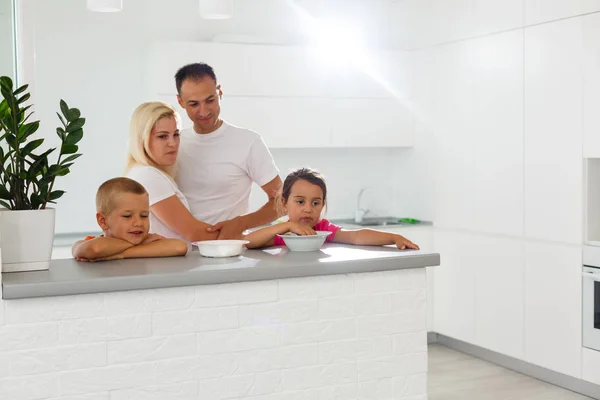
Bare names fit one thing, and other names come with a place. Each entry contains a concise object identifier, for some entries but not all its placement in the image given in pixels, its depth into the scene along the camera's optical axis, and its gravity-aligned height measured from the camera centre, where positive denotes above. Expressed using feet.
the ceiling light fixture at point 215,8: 10.42 +2.33
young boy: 8.45 -0.36
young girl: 9.34 -0.40
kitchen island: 7.14 -1.36
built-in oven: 14.20 -2.04
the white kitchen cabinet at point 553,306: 14.65 -2.32
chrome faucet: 19.18 -0.69
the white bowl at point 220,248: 8.50 -0.65
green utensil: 18.79 -0.85
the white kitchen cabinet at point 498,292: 15.93 -2.21
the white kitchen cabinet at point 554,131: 14.48 +0.97
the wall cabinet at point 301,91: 16.85 +2.10
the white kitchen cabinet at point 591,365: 14.23 -3.26
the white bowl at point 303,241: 9.00 -0.62
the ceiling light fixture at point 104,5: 9.95 +2.28
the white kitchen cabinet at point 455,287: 17.25 -2.25
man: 10.92 +0.34
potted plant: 7.48 -0.06
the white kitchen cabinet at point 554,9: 14.18 +3.19
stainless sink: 18.99 -0.87
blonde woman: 10.00 +0.32
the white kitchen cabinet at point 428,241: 18.01 -1.28
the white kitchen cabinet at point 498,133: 15.87 +1.04
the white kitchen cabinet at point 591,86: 14.02 +1.71
